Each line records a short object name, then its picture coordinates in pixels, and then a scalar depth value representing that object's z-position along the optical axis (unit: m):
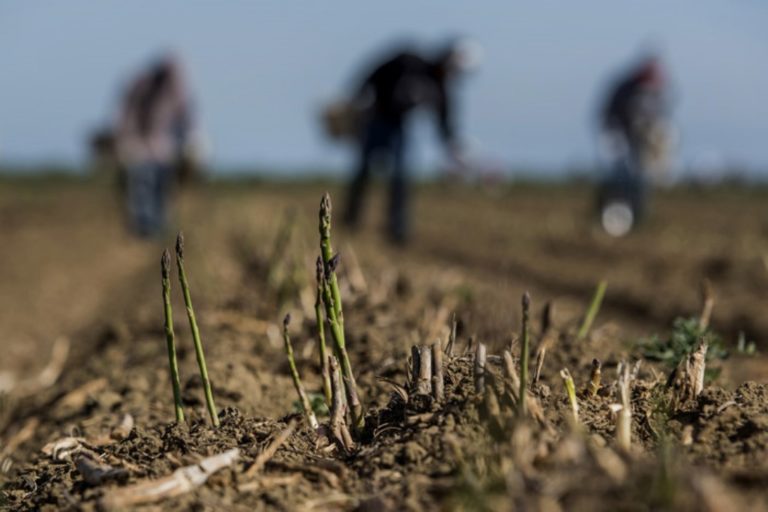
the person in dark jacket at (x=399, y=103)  20.27
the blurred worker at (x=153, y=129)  22.48
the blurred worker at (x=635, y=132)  23.45
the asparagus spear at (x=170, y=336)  4.43
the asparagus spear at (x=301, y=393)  4.84
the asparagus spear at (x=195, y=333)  4.49
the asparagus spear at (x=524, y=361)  3.95
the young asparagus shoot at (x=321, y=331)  4.54
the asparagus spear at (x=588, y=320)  6.72
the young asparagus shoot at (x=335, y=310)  4.49
